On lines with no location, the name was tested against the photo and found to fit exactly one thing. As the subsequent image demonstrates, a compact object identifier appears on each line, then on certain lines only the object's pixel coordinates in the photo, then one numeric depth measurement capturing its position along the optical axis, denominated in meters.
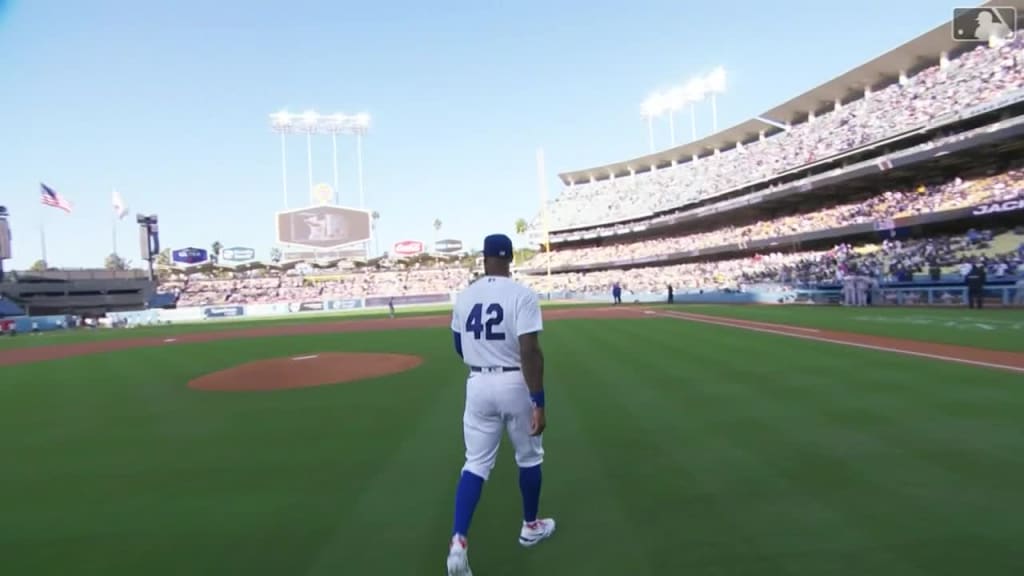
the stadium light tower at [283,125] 64.50
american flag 37.77
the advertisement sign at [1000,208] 24.25
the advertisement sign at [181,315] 44.50
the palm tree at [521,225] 121.12
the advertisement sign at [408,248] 71.88
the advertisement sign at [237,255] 74.06
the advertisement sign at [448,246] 75.92
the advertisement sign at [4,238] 36.22
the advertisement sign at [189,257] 67.56
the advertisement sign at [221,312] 47.97
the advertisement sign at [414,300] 56.31
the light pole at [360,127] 67.06
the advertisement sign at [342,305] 54.50
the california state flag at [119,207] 45.09
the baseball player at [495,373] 3.04
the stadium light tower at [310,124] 65.25
